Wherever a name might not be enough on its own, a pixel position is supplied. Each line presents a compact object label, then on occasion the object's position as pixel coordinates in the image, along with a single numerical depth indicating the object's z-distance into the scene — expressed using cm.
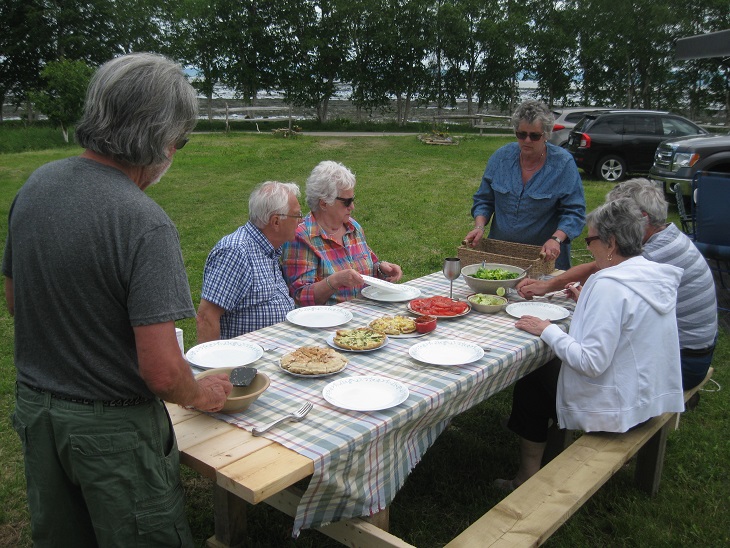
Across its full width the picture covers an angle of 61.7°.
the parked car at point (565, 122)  1477
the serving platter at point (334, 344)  253
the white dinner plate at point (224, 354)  235
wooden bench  209
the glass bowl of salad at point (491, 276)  328
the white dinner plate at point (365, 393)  205
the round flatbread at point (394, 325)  274
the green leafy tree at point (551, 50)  2933
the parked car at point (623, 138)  1311
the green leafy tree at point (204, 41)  2991
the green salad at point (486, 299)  310
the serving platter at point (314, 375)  227
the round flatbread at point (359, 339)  253
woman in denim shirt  381
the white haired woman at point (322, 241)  341
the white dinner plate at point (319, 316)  284
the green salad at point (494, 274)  334
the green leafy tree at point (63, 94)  1909
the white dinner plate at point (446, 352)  243
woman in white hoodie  246
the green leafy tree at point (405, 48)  2898
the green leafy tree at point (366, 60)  2898
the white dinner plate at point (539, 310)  303
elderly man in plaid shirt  292
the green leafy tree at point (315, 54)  2944
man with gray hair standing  151
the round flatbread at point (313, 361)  228
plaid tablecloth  188
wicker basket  358
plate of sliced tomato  298
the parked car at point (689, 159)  880
